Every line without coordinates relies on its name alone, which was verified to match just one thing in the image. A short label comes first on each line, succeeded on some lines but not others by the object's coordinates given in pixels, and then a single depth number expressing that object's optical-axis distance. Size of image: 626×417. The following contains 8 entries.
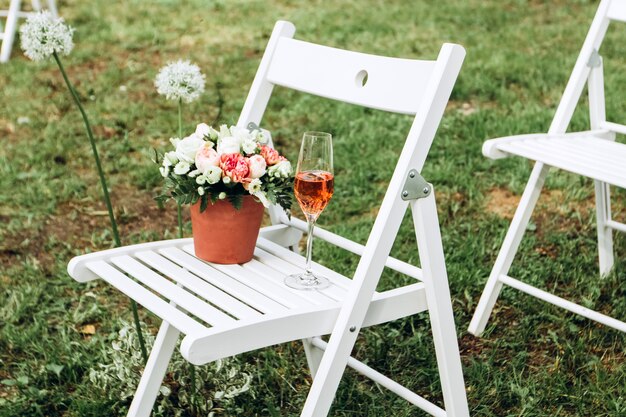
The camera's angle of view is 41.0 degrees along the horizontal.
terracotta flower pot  2.13
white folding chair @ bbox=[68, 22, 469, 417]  1.86
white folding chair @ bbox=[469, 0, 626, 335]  2.72
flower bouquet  2.05
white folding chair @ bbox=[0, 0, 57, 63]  6.14
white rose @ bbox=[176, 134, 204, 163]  2.07
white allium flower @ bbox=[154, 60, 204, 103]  2.25
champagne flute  2.00
